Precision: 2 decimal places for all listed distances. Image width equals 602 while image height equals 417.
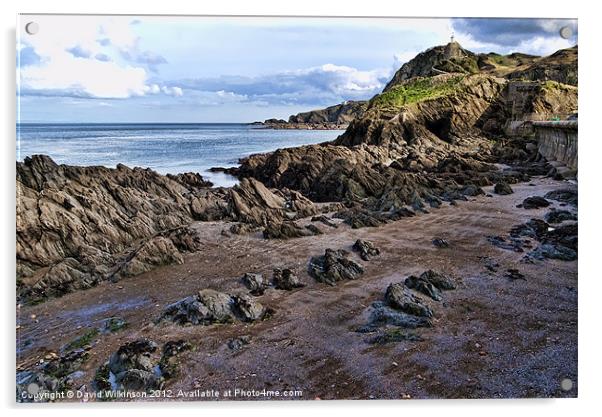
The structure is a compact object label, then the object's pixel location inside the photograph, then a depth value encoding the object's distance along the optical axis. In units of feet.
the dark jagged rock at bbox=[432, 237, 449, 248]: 23.53
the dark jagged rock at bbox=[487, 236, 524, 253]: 23.39
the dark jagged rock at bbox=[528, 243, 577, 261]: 20.45
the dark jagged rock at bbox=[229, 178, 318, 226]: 31.60
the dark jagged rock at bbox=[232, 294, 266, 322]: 18.81
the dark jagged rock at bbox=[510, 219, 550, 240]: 24.20
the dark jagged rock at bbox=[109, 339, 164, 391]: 16.28
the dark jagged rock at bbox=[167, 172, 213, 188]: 30.73
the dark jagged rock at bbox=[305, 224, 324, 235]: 27.45
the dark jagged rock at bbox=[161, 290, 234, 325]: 18.54
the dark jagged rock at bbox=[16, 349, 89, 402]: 16.57
